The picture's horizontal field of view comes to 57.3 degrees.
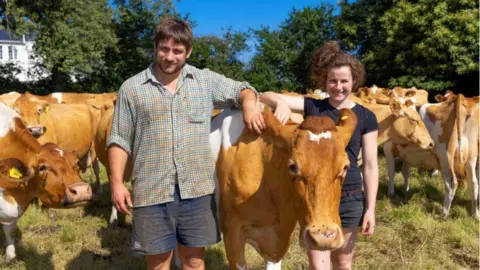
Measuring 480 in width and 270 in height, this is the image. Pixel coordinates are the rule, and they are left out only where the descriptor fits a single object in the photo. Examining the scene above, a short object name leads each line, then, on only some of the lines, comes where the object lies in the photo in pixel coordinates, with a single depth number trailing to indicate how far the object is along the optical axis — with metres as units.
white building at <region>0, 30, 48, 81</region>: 63.28
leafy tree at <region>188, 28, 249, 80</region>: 28.28
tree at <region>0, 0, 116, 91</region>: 17.36
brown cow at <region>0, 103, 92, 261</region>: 3.79
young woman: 3.05
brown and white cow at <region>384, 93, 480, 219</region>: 6.89
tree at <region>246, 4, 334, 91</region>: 29.70
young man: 2.83
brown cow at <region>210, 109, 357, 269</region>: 2.34
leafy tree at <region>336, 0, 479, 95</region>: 17.41
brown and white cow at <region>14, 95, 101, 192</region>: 7.09
